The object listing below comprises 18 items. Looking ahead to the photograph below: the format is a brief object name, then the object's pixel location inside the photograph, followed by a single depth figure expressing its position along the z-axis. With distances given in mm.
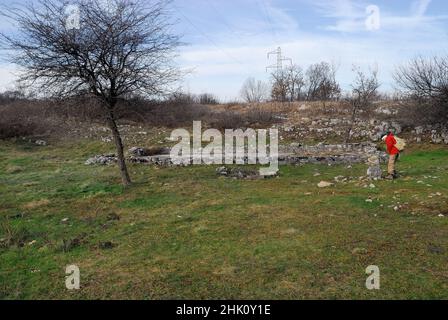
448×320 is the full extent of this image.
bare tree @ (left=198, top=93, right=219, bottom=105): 50281
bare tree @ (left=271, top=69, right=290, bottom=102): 44594
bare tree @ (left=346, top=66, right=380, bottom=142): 22741
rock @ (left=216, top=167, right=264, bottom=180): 14102
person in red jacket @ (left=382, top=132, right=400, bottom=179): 12625
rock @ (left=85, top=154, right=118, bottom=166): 18366
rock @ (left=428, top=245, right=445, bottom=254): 6515
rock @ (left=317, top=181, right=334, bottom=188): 11876
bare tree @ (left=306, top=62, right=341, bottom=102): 41703
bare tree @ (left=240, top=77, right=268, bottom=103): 49781
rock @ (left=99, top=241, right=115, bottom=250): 7418
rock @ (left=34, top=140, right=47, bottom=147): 25858
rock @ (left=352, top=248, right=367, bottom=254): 6617
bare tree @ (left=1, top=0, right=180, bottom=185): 11742
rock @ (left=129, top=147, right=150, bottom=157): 20694
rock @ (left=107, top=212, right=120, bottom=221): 9289
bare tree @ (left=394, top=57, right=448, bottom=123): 20422
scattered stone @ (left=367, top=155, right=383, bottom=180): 12515
